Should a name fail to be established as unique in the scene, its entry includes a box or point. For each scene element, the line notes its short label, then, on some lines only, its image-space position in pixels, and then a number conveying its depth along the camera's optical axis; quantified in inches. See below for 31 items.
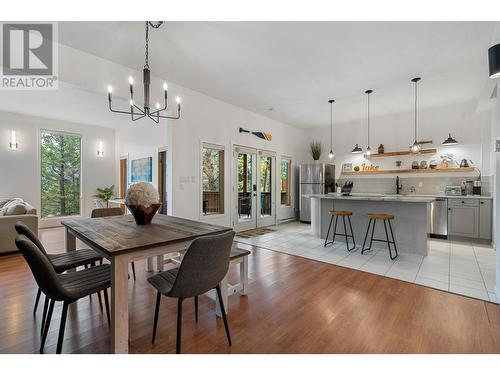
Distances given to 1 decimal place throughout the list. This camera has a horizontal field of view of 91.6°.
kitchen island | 152.6
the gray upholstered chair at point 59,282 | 54.1
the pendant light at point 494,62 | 74.3
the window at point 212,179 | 199.6
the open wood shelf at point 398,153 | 221.8
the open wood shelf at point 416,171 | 206.2
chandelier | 96.8
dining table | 58.4
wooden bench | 94.2
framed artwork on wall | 247.0
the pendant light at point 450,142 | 192.7
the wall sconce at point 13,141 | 232.4
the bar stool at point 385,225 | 146.5
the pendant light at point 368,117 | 182.9
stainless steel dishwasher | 194.2
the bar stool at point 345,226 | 165.9
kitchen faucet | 237.3
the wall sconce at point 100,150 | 292.2
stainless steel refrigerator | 265.4
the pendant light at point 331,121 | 206.5
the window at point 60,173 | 255.8
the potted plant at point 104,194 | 283.1
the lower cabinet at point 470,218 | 179.2
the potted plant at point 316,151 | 285.9
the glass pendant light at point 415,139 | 161.2
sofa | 148.2
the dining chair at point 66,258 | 73.3
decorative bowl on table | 87.0
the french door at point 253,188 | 226.1
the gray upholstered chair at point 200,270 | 56.9
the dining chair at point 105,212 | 116.4
